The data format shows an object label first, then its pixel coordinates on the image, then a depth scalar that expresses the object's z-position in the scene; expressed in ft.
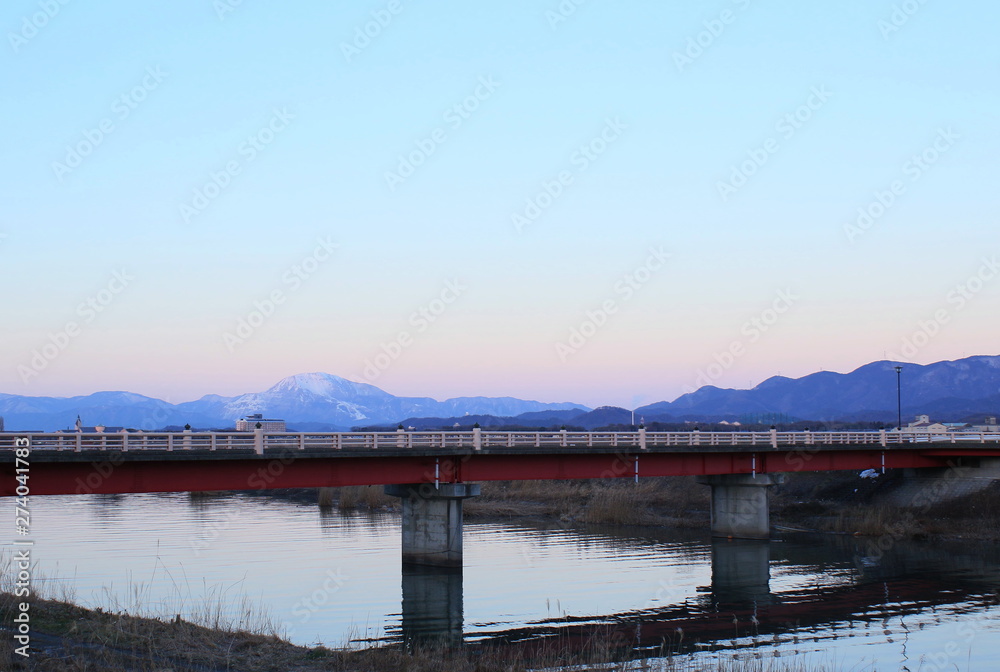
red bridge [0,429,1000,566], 132.77
